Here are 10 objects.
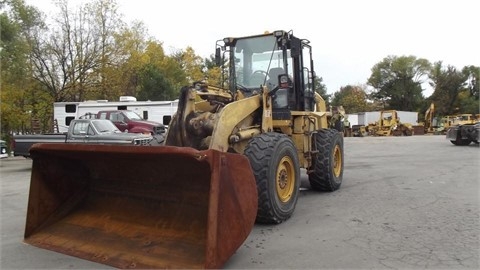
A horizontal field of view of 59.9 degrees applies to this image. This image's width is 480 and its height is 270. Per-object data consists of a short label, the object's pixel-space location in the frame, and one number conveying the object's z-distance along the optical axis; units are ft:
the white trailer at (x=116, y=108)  68.39
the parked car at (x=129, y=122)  56.70
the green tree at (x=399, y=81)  232.73
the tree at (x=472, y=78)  220.43
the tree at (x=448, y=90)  218.18
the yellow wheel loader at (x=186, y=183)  13.43
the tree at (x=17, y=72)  66.69
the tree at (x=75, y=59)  93.76
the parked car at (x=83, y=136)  44.84
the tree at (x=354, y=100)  237.84
